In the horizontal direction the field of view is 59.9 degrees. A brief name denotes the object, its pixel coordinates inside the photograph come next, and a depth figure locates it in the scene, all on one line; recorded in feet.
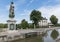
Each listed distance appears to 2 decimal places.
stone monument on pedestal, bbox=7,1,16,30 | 36.44
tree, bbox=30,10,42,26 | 80.66
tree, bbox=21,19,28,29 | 63.64
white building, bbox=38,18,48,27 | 114.60
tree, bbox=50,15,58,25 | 120.61
